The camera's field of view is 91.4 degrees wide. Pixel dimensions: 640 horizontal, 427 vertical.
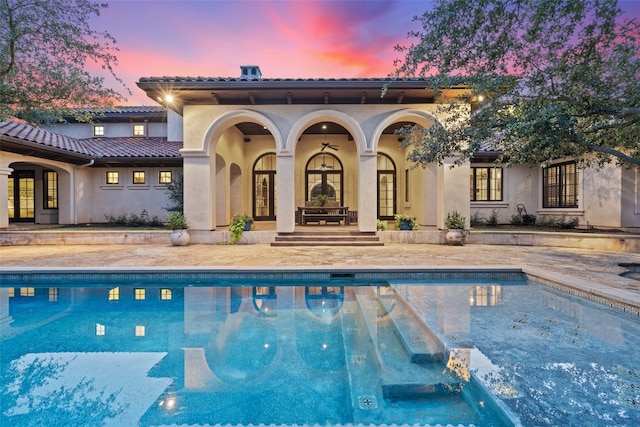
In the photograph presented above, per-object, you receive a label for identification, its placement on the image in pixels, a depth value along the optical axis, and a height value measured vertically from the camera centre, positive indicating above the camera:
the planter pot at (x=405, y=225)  11.74 -0.45
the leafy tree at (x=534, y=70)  6.00 +3.09
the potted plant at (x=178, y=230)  10.55 -0.57
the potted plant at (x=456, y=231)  10.67 -0.61
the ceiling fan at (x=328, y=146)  14.99 +3.30
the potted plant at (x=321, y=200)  13.86 +0.57
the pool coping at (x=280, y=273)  6.59 -1.26
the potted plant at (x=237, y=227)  10.91 -0.48
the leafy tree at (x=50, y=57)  7.82 +4.23
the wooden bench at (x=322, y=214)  13.17 -0.03
